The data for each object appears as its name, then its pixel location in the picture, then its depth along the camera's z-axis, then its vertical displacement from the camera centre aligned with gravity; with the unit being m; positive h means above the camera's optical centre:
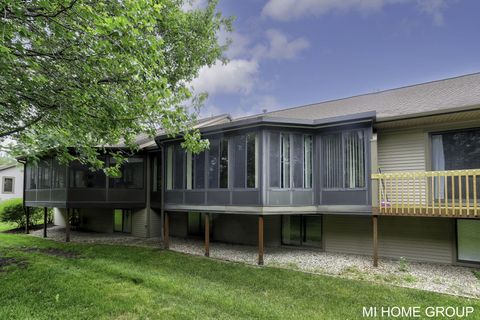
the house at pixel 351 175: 8.69 +0.04
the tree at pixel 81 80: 5.04 +1.76
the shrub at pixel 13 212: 17.83 -1.97
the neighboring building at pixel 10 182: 27.64 -0.43
